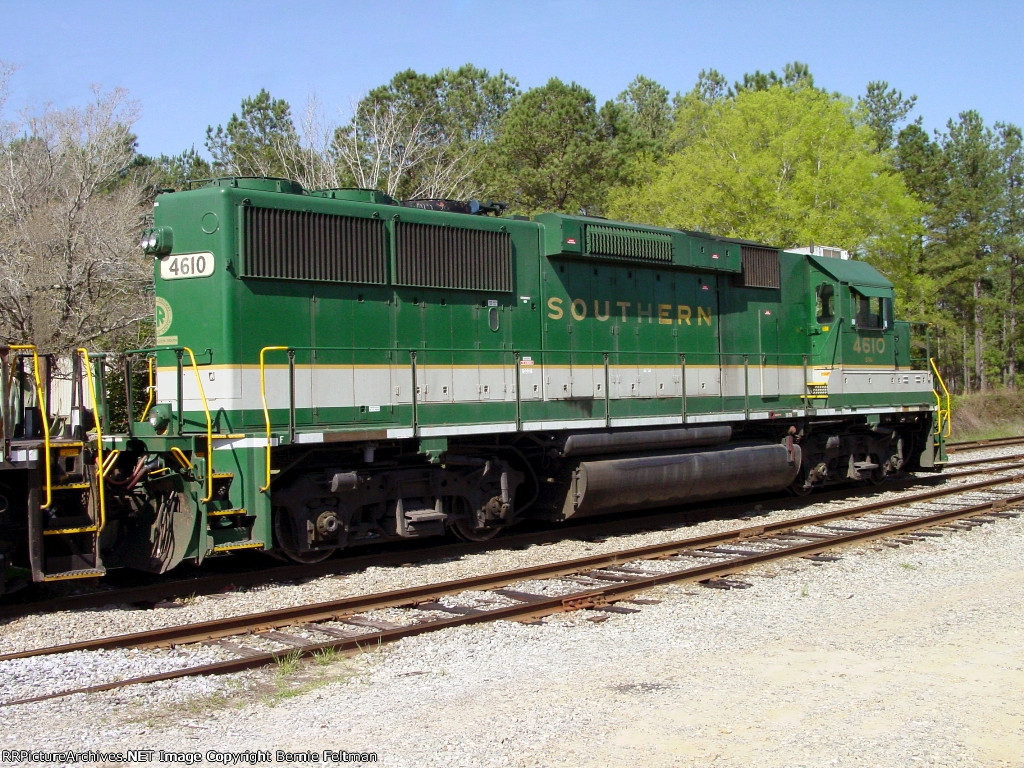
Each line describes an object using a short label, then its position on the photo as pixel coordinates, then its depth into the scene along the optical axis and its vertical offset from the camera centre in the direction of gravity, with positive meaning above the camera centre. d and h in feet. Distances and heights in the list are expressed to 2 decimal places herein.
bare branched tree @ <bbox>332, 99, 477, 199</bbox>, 101.71 +27.30
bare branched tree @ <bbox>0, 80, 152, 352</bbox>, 63.67 +10.50
